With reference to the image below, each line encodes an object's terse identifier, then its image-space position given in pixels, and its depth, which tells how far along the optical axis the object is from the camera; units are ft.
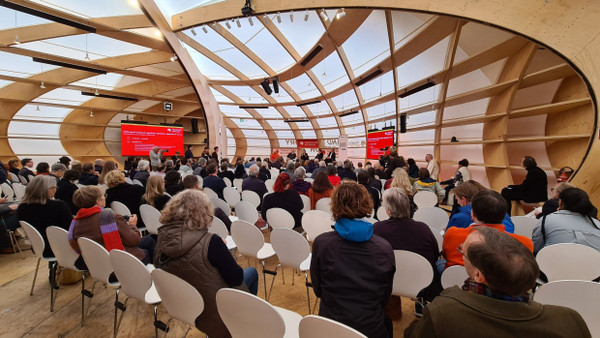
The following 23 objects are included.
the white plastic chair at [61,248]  7.59
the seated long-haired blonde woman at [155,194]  10.99
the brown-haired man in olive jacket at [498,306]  2.60
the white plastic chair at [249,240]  8.63
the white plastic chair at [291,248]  7.80
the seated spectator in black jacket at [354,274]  4.58
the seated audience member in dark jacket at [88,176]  16.43
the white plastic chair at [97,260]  6.51
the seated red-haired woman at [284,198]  12.13
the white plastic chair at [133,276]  5.75
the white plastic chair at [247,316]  4.00
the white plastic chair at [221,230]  9.55
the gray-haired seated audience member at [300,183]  15.19
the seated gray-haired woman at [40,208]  8.62
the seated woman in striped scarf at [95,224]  7.33
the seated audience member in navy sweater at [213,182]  17.06
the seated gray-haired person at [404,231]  6.71
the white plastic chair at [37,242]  7.93
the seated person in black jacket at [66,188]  12.67
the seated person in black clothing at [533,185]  15.43
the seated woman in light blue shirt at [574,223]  7.17
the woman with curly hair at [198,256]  5.16
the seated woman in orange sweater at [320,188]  13.80
